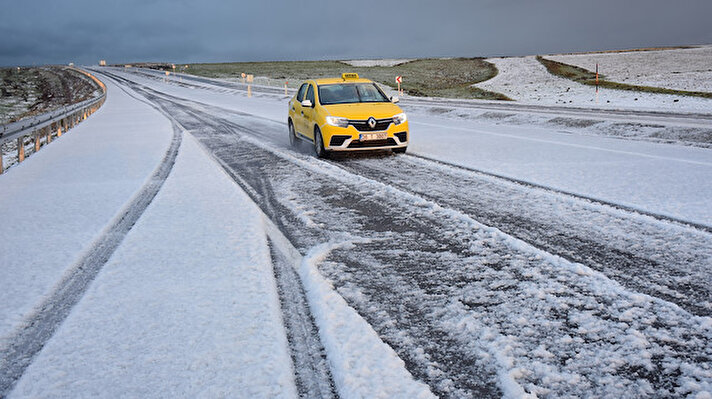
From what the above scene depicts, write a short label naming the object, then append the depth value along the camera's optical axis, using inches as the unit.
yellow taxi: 388.8
